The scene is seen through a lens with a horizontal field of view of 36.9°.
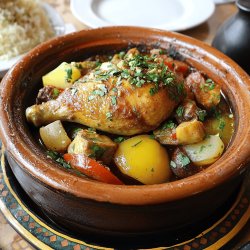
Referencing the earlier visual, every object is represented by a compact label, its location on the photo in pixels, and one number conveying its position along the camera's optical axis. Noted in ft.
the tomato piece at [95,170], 1.03
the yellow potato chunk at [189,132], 1.11
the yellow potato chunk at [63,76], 1.28
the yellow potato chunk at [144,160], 1.08
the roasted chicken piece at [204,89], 1.27
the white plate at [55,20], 2.09
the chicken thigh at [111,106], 1.12
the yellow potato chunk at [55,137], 1.14
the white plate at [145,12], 2.10
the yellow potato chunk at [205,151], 1.12
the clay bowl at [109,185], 0.93
